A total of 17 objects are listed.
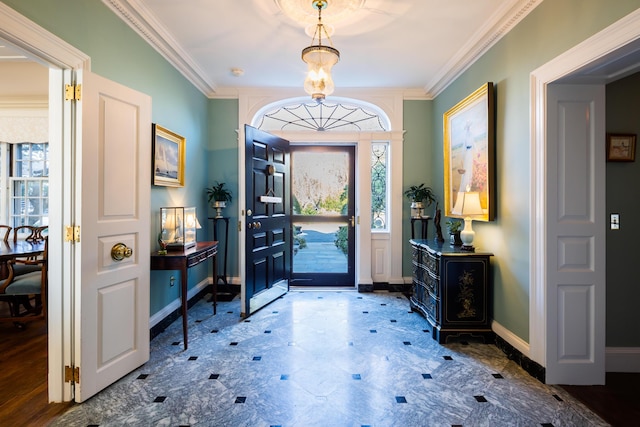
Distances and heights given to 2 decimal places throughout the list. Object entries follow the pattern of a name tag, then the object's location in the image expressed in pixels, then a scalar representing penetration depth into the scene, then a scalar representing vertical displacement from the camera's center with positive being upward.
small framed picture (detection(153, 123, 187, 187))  3.18 +0.61
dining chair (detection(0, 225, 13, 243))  4.23 -0.27
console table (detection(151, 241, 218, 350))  2.93 -0.46
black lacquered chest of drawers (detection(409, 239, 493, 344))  3.08 -0.79
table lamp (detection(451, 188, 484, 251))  3.16 +0.04
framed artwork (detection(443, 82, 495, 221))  3.07 +0.69
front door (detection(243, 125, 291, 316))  3.85 -0.06
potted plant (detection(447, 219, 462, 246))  3.52 -0.23
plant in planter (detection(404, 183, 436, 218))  4.61 +0.25
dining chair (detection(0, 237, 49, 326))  3.27 -0.76
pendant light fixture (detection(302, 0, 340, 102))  2.53 +1.21
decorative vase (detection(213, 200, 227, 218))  4.49 +0.11
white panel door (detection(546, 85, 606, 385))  2.30 -0.16
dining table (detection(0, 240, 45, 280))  3.29 -0.41
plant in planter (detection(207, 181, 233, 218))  4.50 +0.24
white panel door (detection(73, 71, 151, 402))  2.10 -0.12
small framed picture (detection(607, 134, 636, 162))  2.50 +0.52
